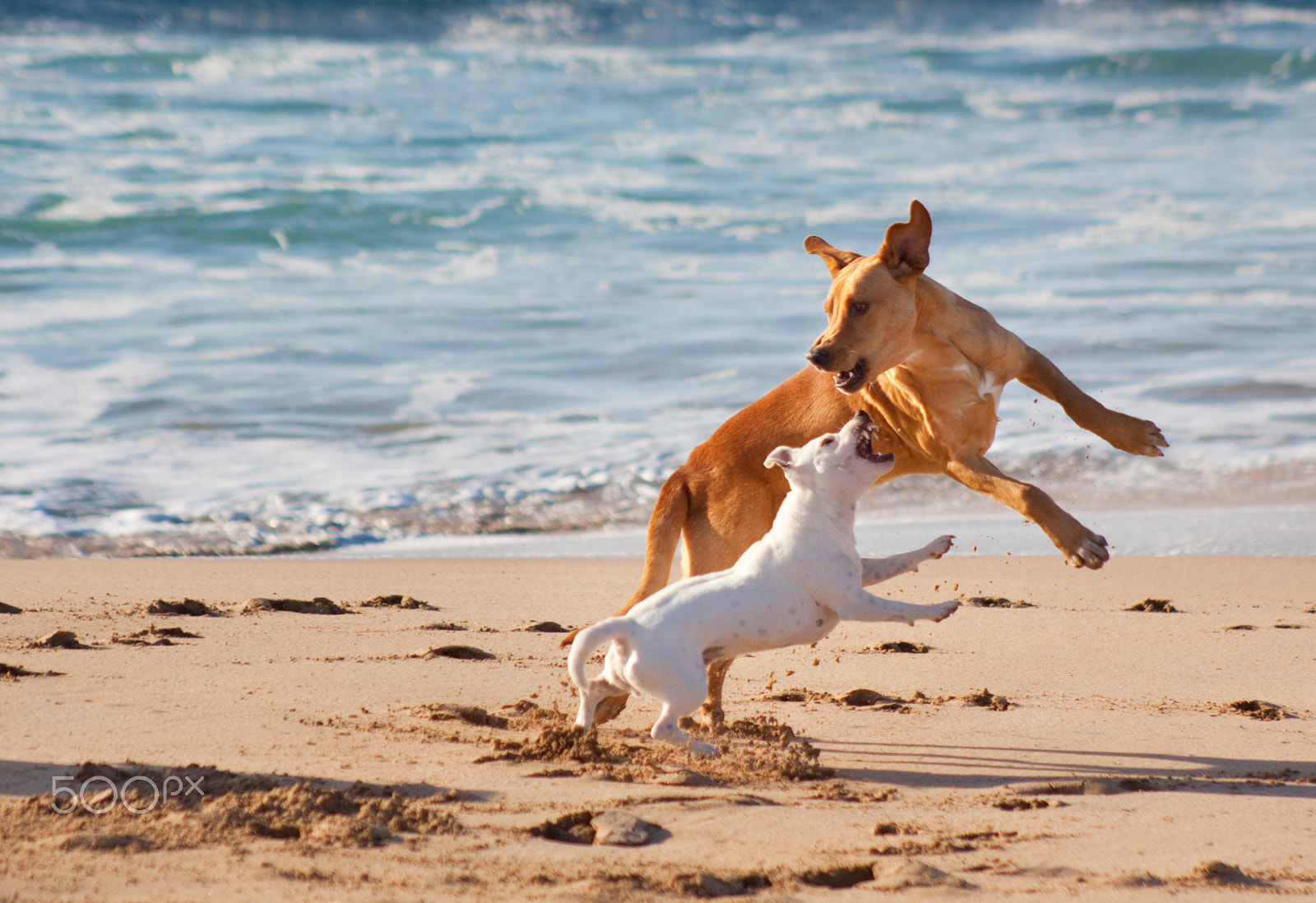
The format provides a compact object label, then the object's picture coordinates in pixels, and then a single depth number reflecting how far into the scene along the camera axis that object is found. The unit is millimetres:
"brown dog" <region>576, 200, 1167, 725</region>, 9781
